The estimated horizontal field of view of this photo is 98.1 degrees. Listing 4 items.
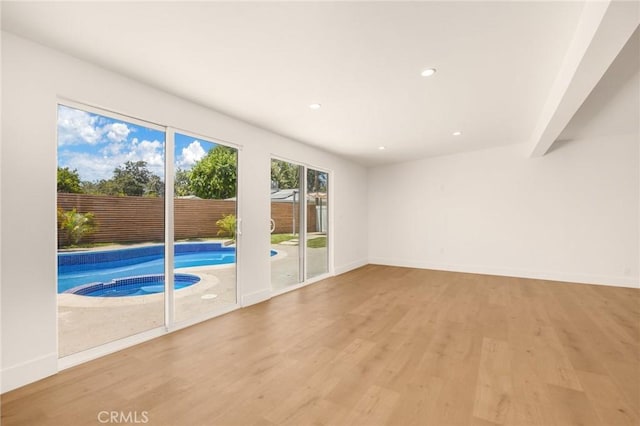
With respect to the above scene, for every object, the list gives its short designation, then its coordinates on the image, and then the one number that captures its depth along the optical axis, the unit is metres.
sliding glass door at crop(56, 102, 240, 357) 2.41
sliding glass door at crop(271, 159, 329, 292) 4.60
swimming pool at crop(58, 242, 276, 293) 2.38
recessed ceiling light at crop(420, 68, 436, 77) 2.59
